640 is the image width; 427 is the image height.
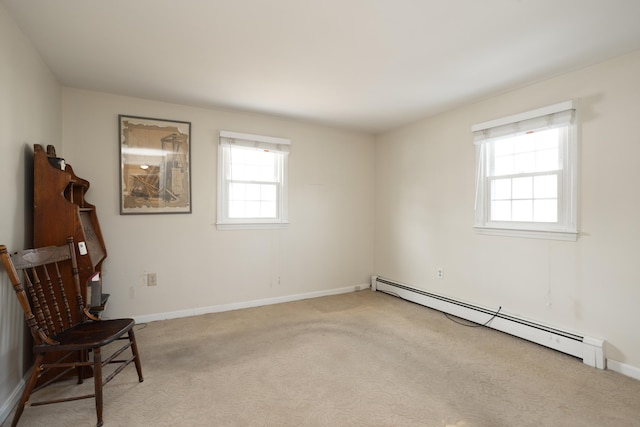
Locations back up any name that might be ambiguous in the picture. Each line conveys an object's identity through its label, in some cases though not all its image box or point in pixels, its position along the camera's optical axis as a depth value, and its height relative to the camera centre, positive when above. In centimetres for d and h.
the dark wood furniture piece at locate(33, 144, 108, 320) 218 -4
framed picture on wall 329 +49
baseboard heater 248 -106
